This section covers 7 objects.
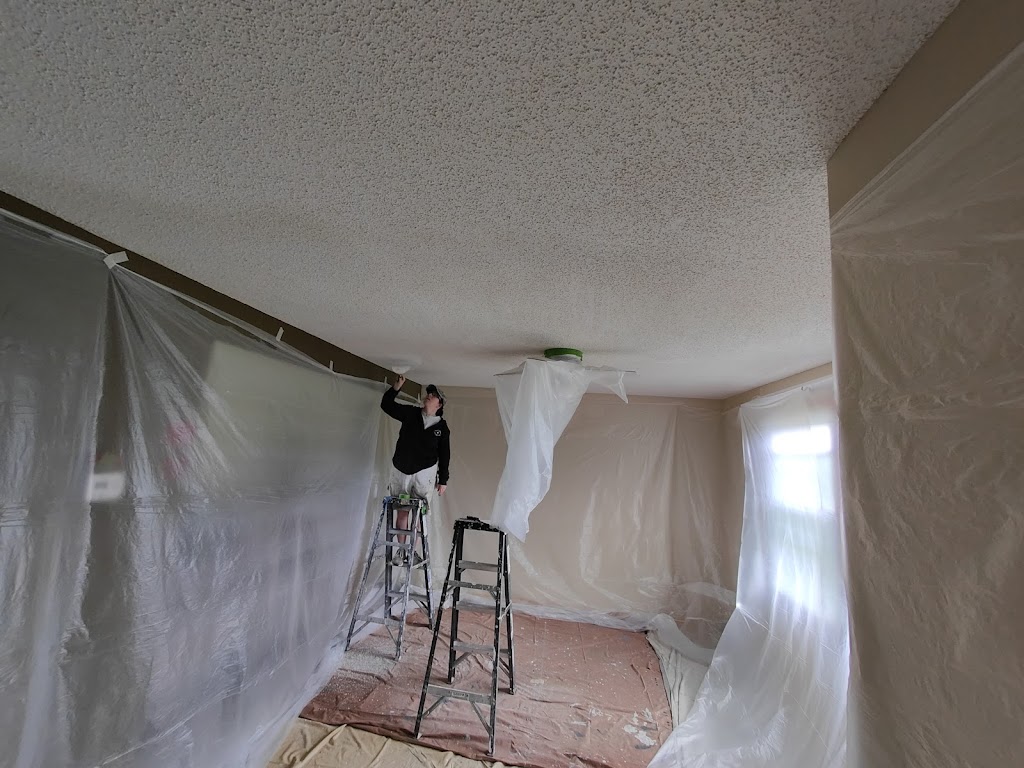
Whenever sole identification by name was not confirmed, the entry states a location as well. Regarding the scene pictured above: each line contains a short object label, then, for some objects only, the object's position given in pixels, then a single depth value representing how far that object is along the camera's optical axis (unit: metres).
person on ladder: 2.79
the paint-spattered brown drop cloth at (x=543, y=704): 1.99
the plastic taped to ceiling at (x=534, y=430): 2.09
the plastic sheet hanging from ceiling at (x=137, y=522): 1.00
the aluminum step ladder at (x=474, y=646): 2.04
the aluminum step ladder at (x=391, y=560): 2.80
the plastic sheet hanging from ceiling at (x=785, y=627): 1.73
